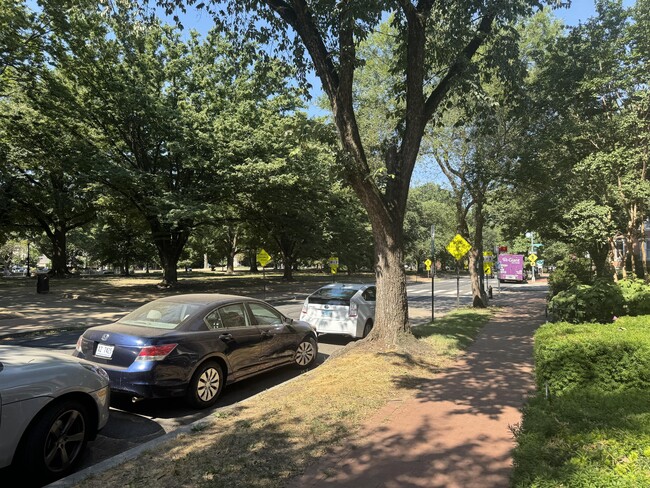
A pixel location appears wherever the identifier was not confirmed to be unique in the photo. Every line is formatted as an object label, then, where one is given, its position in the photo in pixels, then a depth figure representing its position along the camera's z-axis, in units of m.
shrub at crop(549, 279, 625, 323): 8.57
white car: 10.59
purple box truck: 51.22
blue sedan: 5.24
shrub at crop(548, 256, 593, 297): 14.24
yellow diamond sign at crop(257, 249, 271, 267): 23.30
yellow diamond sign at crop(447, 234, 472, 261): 16.34
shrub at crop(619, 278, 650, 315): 8.47
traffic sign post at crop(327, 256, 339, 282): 35.93
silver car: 3.43
